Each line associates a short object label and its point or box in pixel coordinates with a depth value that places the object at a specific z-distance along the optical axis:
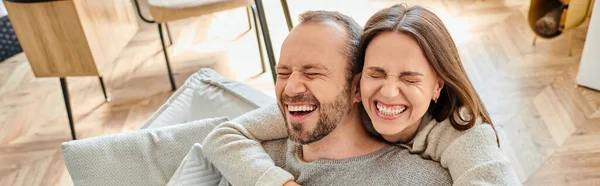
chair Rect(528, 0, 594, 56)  2.26
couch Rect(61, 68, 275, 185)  1.18
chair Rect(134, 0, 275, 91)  2.13
